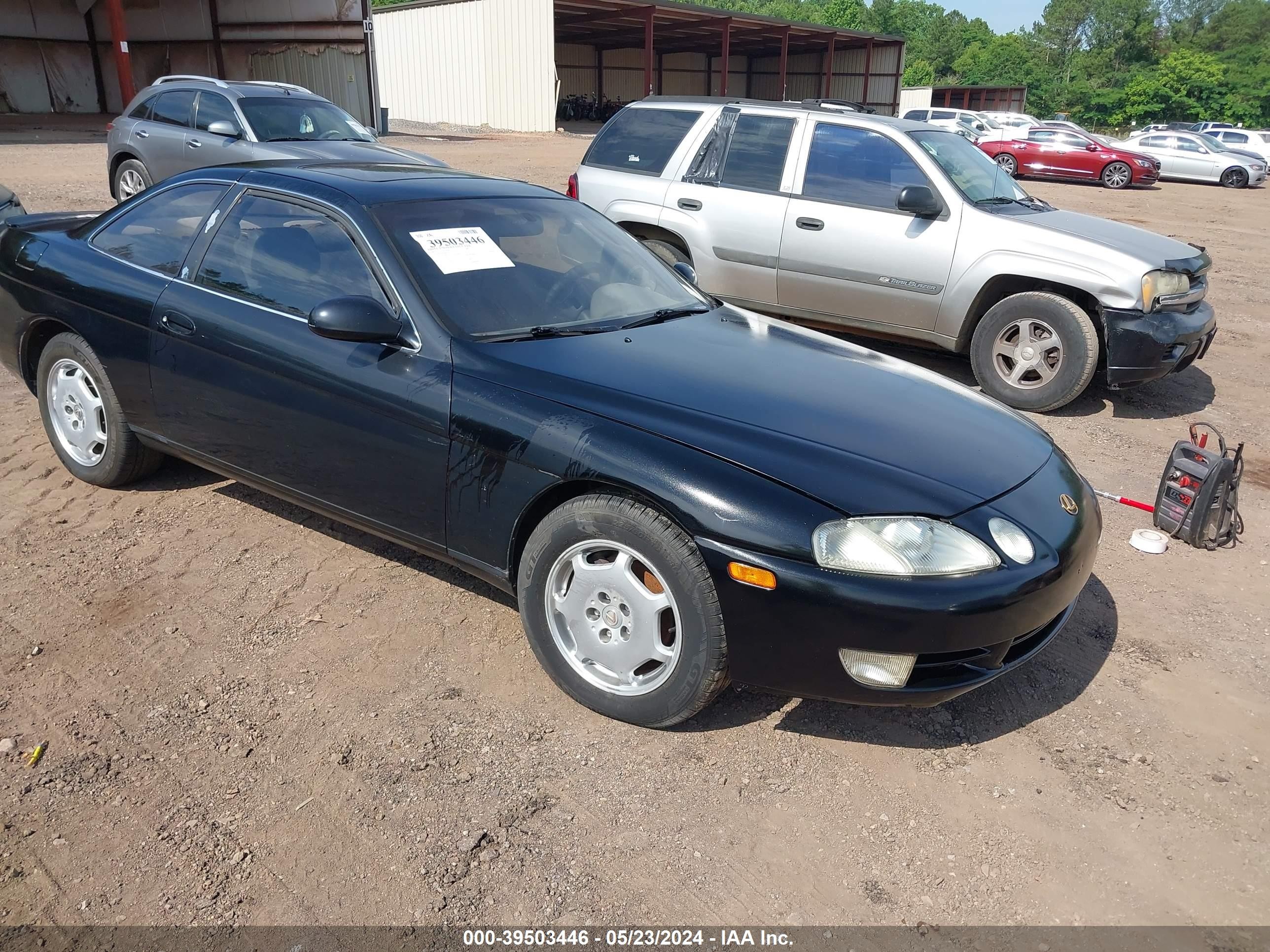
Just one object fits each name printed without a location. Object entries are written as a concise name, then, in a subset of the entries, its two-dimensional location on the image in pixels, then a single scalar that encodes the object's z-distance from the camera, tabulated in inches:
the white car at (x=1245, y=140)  1183.6
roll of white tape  176.4
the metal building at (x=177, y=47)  1056.8
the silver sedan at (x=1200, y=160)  1019.9
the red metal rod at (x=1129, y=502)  191.6
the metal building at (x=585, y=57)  1256.8
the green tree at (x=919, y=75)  3102.9
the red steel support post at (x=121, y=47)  869.8
